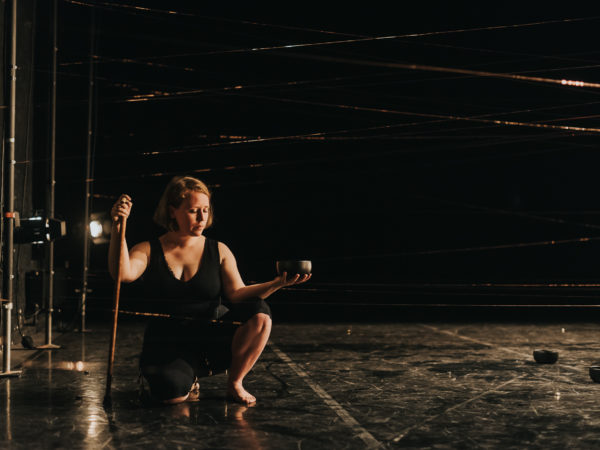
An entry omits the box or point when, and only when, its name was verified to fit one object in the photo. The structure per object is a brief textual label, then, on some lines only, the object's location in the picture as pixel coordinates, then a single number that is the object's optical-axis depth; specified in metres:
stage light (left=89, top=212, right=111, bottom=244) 7.23
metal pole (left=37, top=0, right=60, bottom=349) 6.04
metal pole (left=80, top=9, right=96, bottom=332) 7.22
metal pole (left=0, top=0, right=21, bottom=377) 4.59
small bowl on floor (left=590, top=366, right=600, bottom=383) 4.27
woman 3.62
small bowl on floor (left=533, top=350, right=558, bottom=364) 5.03
